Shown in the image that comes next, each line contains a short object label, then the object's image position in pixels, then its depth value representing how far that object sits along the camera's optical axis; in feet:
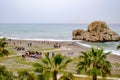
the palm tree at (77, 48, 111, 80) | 97.70
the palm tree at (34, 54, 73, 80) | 82.53
